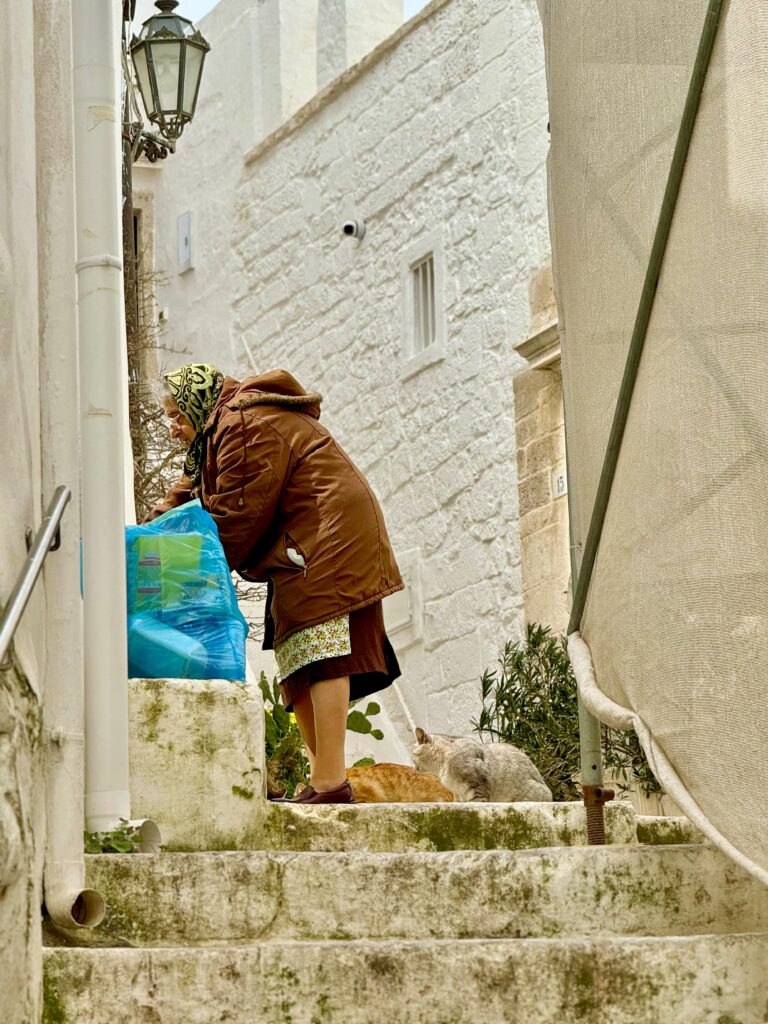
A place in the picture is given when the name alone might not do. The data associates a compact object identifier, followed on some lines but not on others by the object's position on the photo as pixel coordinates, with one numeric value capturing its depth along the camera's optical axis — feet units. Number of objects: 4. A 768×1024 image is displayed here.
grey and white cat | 22.25
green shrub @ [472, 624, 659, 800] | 27.58
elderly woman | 17.01
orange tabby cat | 19.30
